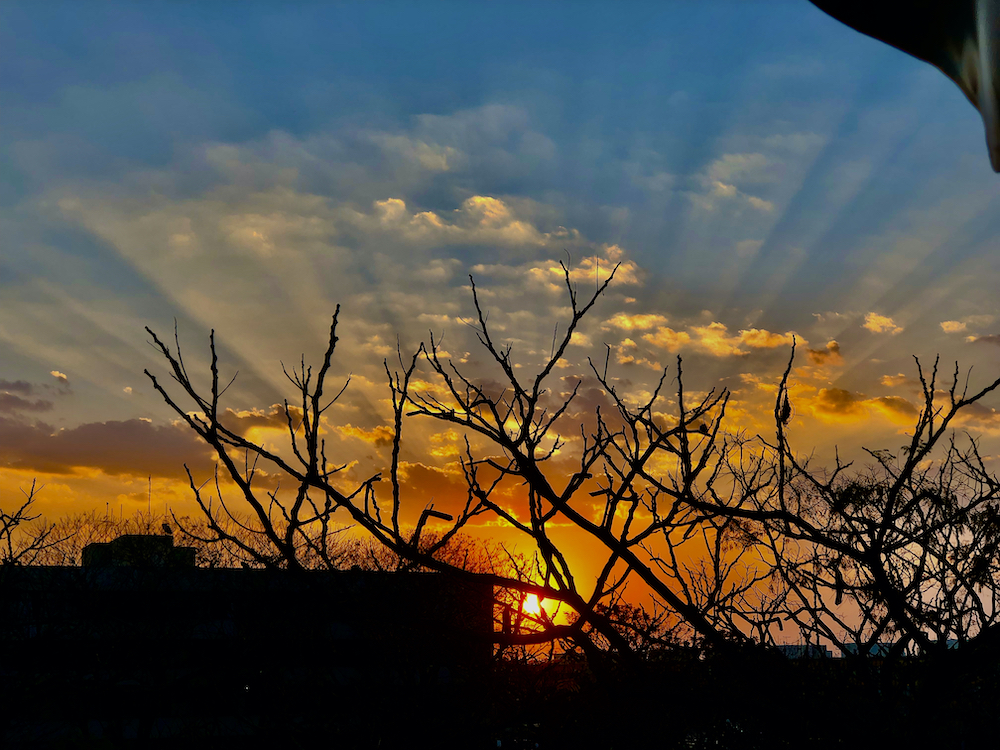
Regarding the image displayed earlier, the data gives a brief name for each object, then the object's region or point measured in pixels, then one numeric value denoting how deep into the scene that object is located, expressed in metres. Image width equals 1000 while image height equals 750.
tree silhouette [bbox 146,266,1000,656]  3.79
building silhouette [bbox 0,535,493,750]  18.28
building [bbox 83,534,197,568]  36.16
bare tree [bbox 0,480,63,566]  14.81
